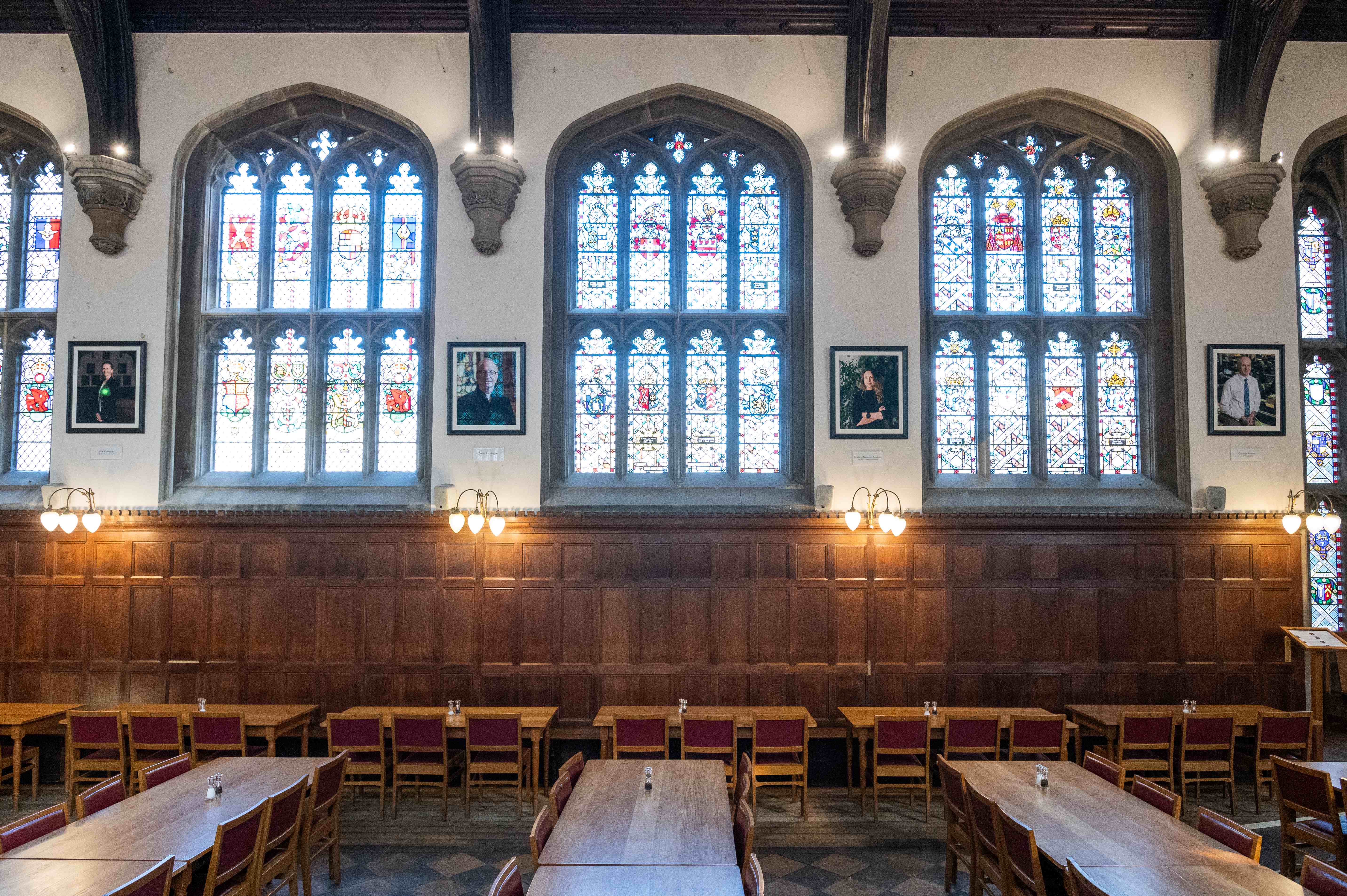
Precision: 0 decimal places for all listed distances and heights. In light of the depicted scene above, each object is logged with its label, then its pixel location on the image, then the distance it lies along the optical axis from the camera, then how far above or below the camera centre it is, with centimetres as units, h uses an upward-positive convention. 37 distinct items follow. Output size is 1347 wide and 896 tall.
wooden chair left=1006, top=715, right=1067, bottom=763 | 815 -237
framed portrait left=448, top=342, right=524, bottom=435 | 989 +106
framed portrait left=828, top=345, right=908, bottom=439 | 990 +108
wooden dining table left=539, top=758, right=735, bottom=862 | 481 -213
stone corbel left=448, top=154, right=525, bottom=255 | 974 +344
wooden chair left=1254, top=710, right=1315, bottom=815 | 838 -245
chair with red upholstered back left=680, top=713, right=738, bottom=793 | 795 -233
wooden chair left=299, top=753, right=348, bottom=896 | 619 -256
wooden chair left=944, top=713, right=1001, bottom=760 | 819 -239
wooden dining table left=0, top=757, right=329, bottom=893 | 484 -212
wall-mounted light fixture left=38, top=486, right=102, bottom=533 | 910 -34
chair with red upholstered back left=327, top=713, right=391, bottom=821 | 813 -244
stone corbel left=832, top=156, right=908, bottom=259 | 978 +341
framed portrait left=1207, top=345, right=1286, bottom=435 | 998 +113
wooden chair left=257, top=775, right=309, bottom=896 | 545 -236
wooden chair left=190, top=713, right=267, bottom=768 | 824 -239
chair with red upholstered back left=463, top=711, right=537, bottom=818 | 822 -246
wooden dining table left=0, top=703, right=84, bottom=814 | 846 -239
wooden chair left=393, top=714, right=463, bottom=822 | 813 -248
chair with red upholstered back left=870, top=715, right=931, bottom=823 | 813 -247
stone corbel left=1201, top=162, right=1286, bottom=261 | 977 +335
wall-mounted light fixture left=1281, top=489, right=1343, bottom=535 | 940 -38
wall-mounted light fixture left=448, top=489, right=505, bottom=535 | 926 -34
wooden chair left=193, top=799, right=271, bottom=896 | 479 -217
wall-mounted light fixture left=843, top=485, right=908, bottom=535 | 919 -35
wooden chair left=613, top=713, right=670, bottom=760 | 812 -238
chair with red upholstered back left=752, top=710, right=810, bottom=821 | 817 -248
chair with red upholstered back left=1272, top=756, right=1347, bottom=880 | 591 -237
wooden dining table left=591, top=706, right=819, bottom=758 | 853 -237
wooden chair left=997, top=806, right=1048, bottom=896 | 466 -214
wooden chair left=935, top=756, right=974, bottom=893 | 594 -249
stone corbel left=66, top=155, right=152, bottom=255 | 971 +341
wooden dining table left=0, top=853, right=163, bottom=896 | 434 -206
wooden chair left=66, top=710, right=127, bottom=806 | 816 -244
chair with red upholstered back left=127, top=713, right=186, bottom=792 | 823 -239
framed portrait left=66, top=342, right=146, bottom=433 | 991 +107
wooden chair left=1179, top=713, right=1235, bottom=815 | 824 -248
